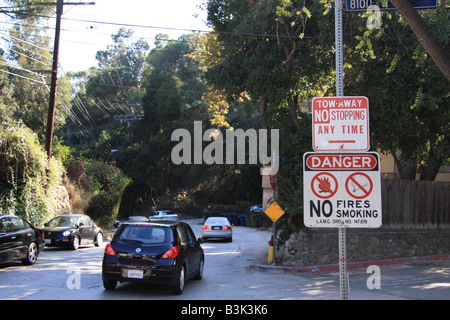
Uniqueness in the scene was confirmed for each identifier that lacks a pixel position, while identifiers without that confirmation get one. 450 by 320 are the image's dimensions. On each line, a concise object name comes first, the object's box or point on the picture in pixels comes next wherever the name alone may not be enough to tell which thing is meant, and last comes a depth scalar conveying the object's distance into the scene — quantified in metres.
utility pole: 21.61
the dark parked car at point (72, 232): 18.03
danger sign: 4.43
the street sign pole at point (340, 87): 4.51
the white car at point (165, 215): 35.55
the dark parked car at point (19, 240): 12.13
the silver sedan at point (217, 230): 24.44
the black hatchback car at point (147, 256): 9.17
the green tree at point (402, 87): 12.95
